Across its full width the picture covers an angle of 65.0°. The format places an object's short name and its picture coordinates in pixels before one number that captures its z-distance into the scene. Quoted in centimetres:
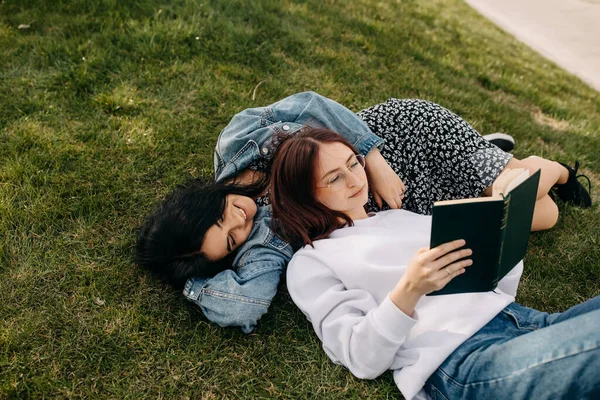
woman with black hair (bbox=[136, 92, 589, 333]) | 250
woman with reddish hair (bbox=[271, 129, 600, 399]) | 182
